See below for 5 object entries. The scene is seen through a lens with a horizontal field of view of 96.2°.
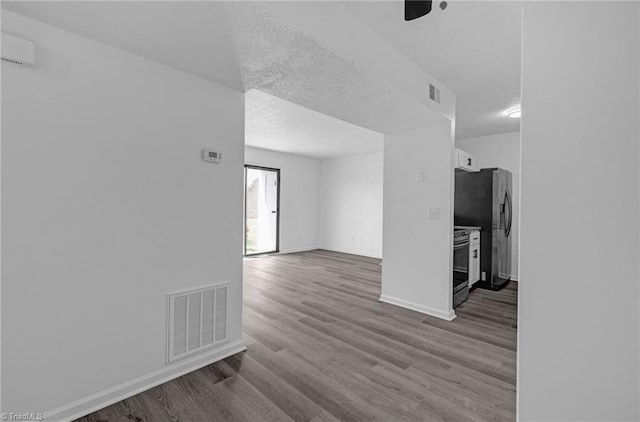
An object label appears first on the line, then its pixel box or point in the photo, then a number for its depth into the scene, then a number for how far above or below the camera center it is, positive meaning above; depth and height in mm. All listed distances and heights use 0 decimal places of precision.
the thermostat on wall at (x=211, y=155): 2068 +389
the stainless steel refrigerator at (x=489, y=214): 4086 -32
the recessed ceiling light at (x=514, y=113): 3635 +1305
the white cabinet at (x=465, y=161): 3786 +705
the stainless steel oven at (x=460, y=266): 3352 -668
